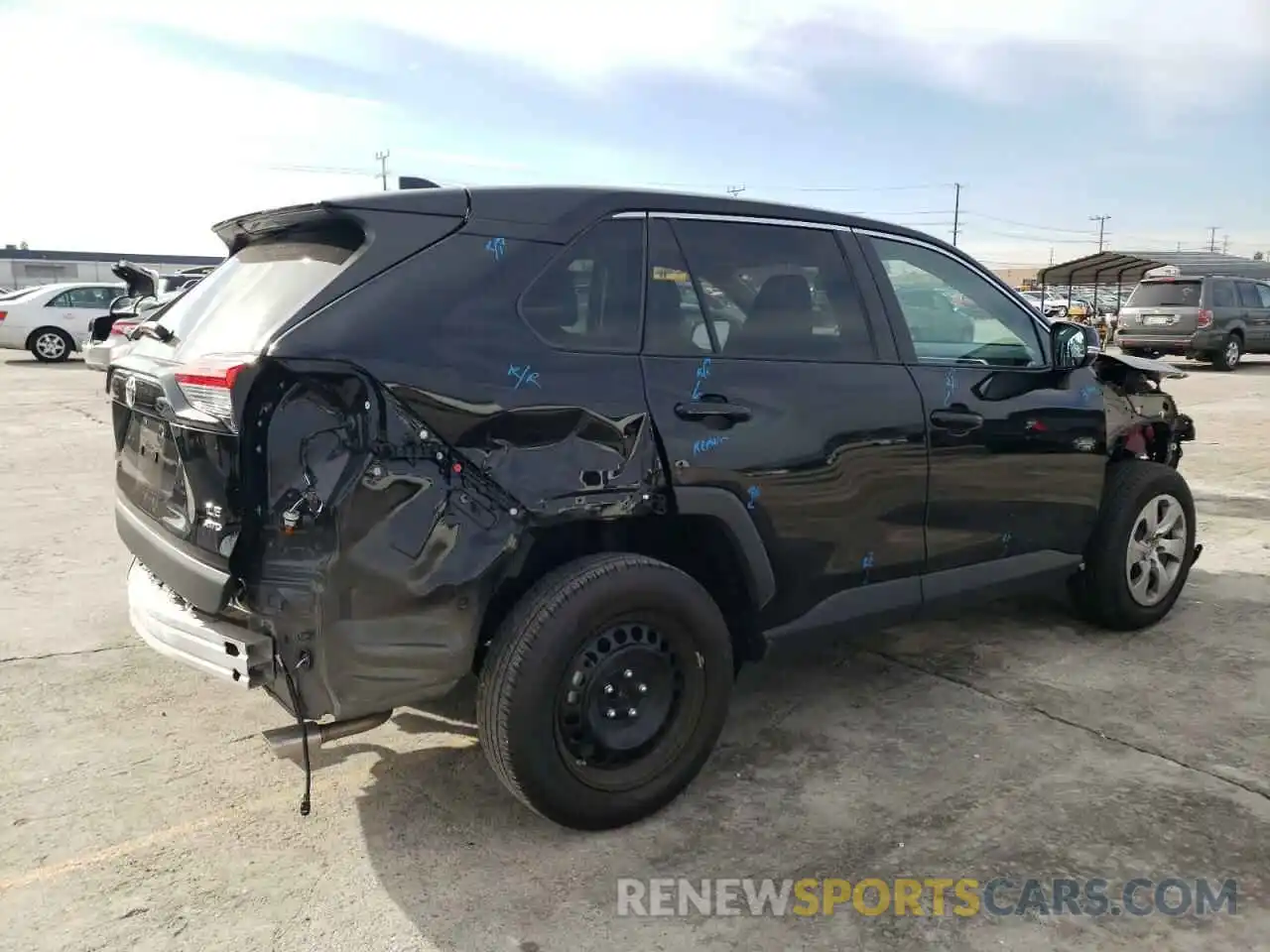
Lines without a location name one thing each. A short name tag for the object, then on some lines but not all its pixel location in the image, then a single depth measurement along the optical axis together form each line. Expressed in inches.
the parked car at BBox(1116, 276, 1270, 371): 717.9
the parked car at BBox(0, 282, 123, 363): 764.6
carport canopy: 962.7
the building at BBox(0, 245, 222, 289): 2155.5
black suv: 98.9
